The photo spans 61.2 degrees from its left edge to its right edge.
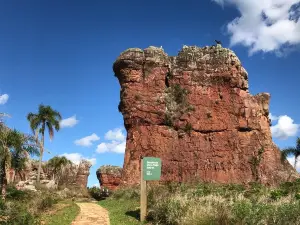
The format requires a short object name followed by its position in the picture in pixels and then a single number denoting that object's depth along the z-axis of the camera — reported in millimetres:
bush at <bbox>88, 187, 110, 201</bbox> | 31456
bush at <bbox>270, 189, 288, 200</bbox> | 12404
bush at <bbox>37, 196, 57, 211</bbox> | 15806
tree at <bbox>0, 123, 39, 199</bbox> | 16727
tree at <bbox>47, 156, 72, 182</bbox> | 43115
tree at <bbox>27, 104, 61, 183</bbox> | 35163
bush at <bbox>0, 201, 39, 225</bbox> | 9262
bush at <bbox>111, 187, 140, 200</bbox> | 20918
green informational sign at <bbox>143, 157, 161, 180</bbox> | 12975
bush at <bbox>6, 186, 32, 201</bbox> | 18014
